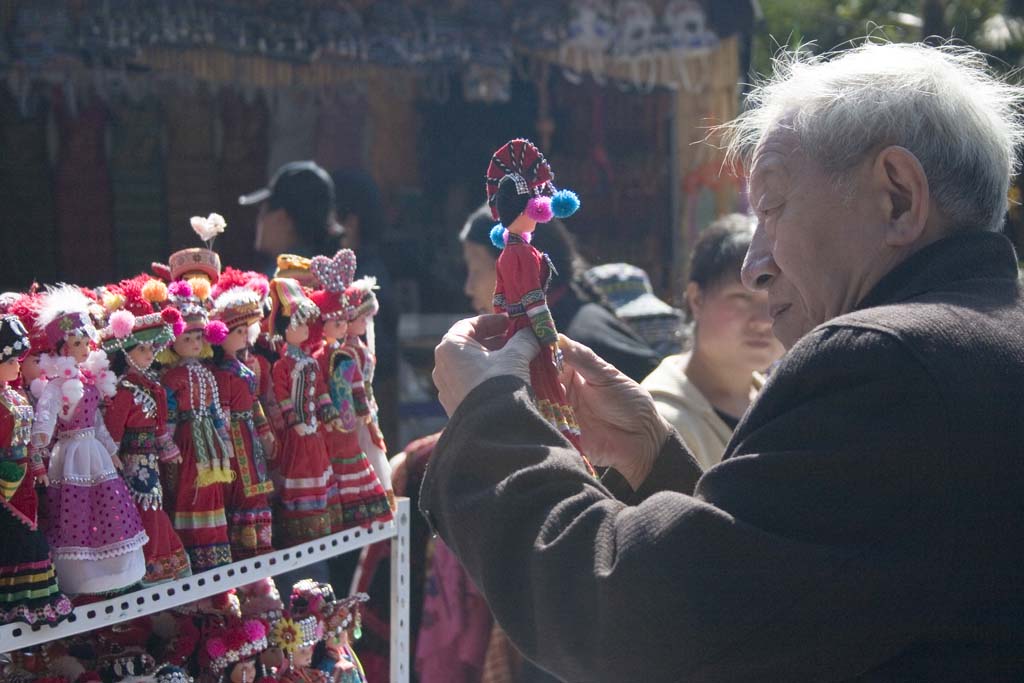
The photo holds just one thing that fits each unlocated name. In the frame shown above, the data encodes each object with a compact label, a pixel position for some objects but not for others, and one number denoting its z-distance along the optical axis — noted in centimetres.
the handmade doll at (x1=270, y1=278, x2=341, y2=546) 220
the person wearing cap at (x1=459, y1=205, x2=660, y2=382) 318
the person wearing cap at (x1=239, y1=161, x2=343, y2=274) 409
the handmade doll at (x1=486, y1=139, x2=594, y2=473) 159
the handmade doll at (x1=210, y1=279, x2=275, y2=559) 211
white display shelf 170
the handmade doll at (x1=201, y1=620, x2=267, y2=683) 207
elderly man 105
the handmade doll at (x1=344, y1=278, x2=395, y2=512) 234
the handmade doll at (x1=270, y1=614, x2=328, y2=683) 220
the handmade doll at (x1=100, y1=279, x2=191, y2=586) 191
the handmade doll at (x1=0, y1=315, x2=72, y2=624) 164
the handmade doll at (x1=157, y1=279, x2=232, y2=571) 202
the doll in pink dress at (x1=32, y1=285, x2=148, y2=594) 177
